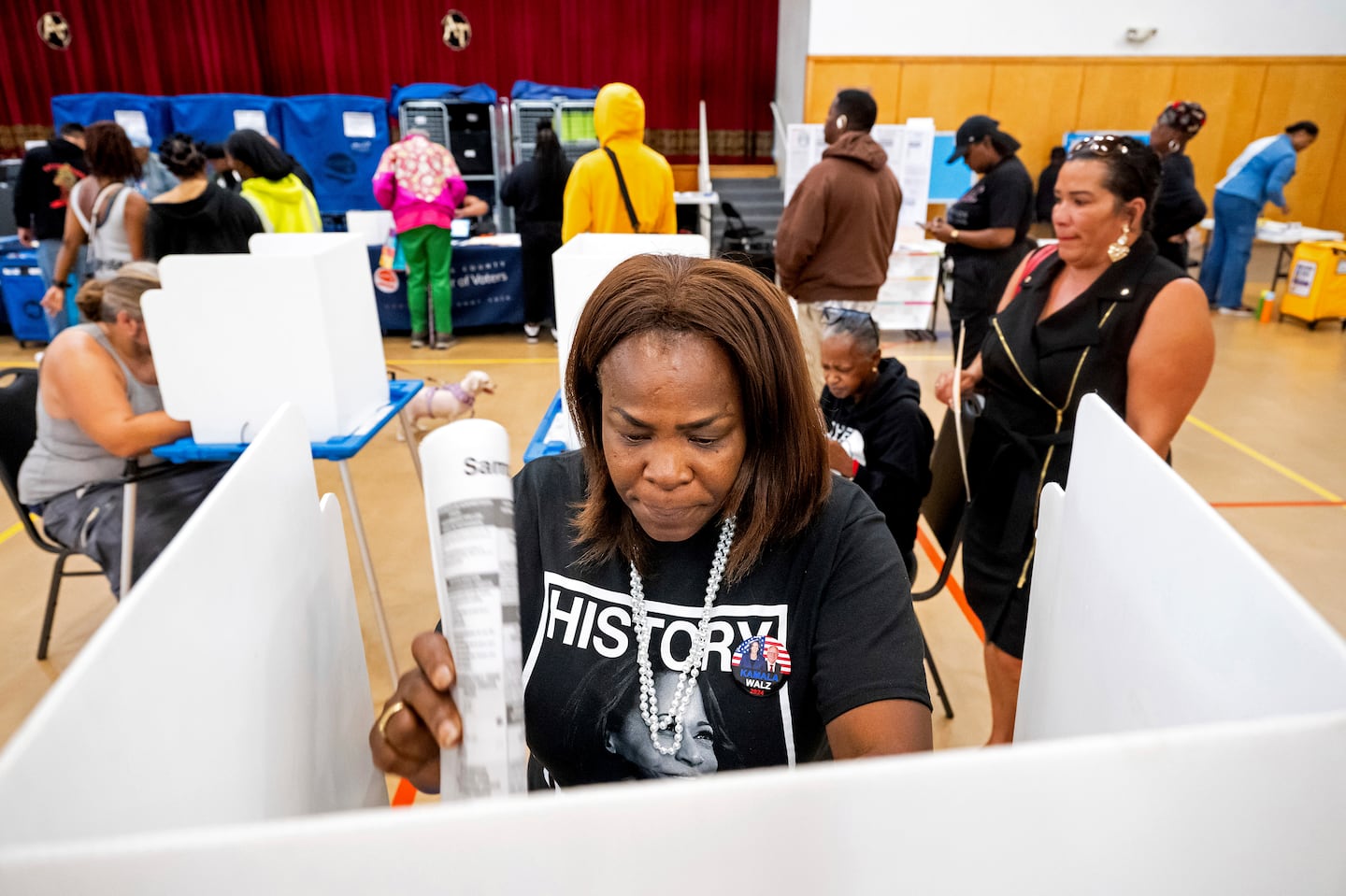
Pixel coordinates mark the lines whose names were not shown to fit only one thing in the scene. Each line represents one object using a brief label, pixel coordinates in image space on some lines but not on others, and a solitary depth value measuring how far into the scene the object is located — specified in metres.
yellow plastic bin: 6.65
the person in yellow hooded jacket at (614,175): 3.95
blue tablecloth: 6.57
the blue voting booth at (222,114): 8.83
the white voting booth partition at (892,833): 0.39
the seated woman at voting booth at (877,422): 2.09
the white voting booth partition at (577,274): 2.16
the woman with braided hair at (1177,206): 4.80
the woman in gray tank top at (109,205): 4.14
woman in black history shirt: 0.93
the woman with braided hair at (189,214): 3.79
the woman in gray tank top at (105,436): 2.24
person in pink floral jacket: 5.62
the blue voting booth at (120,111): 9.09
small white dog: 3.99
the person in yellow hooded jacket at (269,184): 4.59
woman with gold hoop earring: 1.73
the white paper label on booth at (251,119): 8.76
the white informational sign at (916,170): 6.98
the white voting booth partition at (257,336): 2.04
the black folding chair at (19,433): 2.49
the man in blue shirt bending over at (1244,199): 6.94
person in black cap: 4.27
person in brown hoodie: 4.01
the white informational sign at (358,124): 8.69
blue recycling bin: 6.13
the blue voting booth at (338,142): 8.79
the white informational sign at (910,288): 6.39
